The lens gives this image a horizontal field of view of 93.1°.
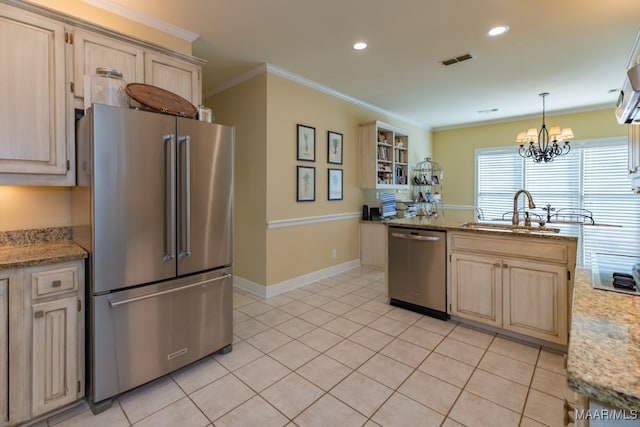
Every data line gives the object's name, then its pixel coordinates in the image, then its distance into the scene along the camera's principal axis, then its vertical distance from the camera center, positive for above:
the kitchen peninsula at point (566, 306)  0.66 -0.37
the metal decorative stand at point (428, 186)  6.71 +0.47
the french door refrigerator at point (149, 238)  1.81 -0.21
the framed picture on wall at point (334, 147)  4.49 +0.89
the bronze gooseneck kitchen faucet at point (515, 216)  2.94 -0.10
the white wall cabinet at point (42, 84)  1.84 +0.79
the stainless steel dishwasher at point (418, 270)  3.03 -0.67
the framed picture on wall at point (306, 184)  4.05 +0.30
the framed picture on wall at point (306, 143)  4.04 +0.86
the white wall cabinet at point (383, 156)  4.99 +0.88
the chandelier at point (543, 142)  4.32 +0.97
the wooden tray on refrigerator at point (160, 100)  2.07 +0.76
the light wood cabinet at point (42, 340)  1.62 -0.75
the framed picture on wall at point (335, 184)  4.55 +0.35
